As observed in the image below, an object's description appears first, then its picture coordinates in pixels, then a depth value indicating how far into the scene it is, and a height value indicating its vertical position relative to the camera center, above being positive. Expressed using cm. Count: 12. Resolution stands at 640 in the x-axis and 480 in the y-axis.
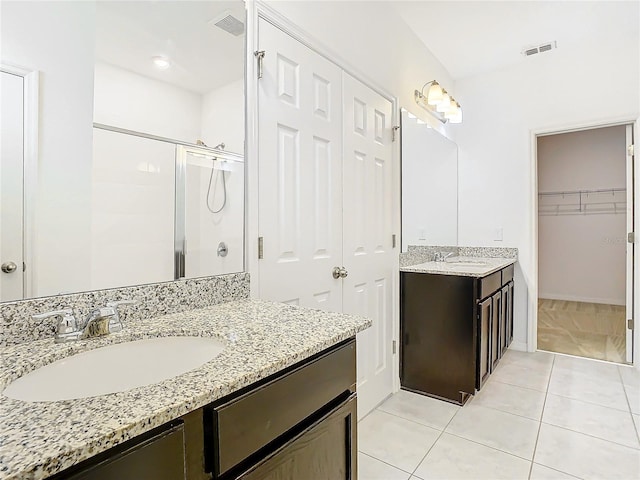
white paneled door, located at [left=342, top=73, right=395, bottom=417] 196 +5
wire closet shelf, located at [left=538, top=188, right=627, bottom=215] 474 +52
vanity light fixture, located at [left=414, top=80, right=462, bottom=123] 279 +111
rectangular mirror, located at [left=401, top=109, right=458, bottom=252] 260 +45
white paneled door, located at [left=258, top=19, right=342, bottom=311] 147 +30
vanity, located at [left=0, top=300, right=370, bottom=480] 47 -27
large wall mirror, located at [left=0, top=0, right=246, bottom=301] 86 +28
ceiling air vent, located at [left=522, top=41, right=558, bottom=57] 290 +158
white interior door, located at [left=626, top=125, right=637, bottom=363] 283 +9
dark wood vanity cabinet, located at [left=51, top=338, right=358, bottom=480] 53 -37
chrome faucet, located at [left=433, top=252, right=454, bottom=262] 307 -15
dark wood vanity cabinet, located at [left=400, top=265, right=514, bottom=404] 220 -61
